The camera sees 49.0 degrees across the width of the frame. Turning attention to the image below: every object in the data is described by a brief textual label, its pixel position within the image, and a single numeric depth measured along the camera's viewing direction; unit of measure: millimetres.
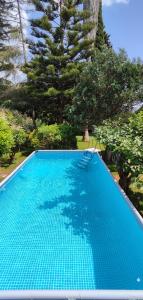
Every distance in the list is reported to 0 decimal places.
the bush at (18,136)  6148
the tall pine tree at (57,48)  8436
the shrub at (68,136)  7197
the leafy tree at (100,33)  10970
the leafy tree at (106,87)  5971
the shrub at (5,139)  4931
